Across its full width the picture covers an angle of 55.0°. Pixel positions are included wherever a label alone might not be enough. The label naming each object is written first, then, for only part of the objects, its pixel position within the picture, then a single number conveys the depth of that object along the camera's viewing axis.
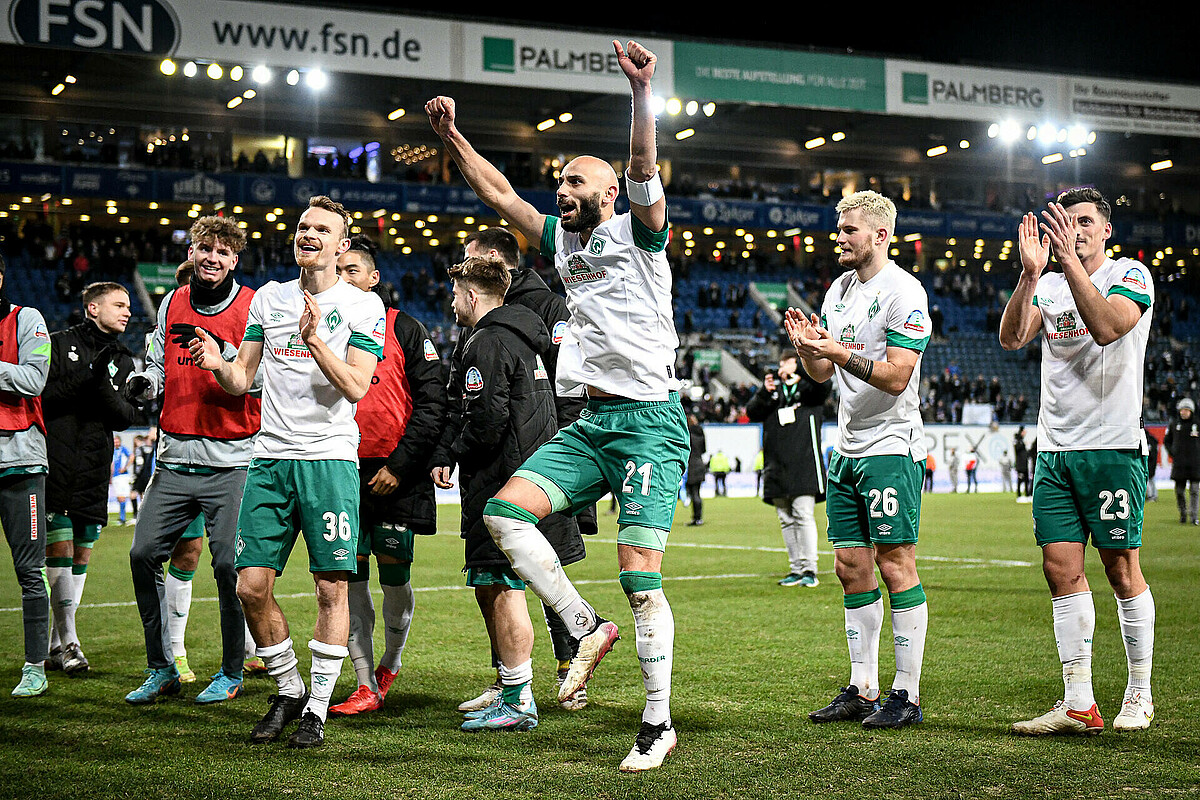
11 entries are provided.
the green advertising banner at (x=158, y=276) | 34.91
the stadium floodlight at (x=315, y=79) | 30.80
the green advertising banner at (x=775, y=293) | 44.47
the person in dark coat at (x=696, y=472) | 19.67
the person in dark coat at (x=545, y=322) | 5.71
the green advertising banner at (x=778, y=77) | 31.48
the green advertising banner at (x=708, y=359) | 38.28
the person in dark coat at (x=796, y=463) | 10.91
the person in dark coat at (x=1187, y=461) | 18.70
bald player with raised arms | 4.61
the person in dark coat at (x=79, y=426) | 6.87
